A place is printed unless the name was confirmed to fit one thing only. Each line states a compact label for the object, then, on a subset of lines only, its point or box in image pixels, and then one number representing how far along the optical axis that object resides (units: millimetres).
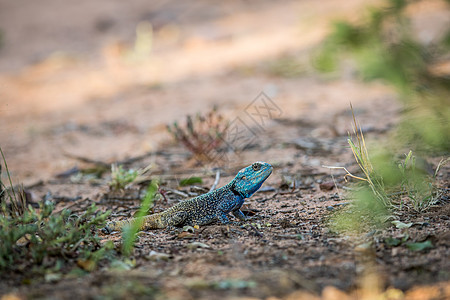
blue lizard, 7805
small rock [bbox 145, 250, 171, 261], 6113
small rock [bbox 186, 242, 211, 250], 6508
